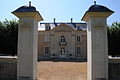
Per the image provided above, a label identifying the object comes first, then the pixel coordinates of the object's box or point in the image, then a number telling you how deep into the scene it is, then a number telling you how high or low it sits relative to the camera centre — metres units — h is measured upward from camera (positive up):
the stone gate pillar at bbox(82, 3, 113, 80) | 6.84 +0.05
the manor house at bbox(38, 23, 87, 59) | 35.25 +0.50
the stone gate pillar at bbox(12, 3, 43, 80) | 6.93 +0.08
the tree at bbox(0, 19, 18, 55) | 21.61 +0.97
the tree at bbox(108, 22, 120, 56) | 22.47 +0.73
